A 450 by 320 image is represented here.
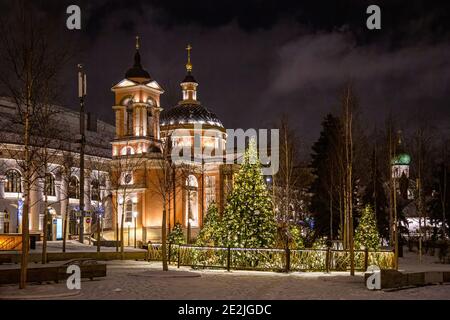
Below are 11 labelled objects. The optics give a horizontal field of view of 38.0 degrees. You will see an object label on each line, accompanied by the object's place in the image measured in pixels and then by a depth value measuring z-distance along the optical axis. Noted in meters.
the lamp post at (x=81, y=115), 41.30
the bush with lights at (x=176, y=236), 41.00
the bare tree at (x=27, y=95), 18.95
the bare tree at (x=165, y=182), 27.11
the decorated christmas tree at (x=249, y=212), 31.16
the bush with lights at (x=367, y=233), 39.19
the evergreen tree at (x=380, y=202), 58.69
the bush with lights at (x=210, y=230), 33.03
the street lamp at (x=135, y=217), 63.31
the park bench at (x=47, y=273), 21.26
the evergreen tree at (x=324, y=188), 50.16
